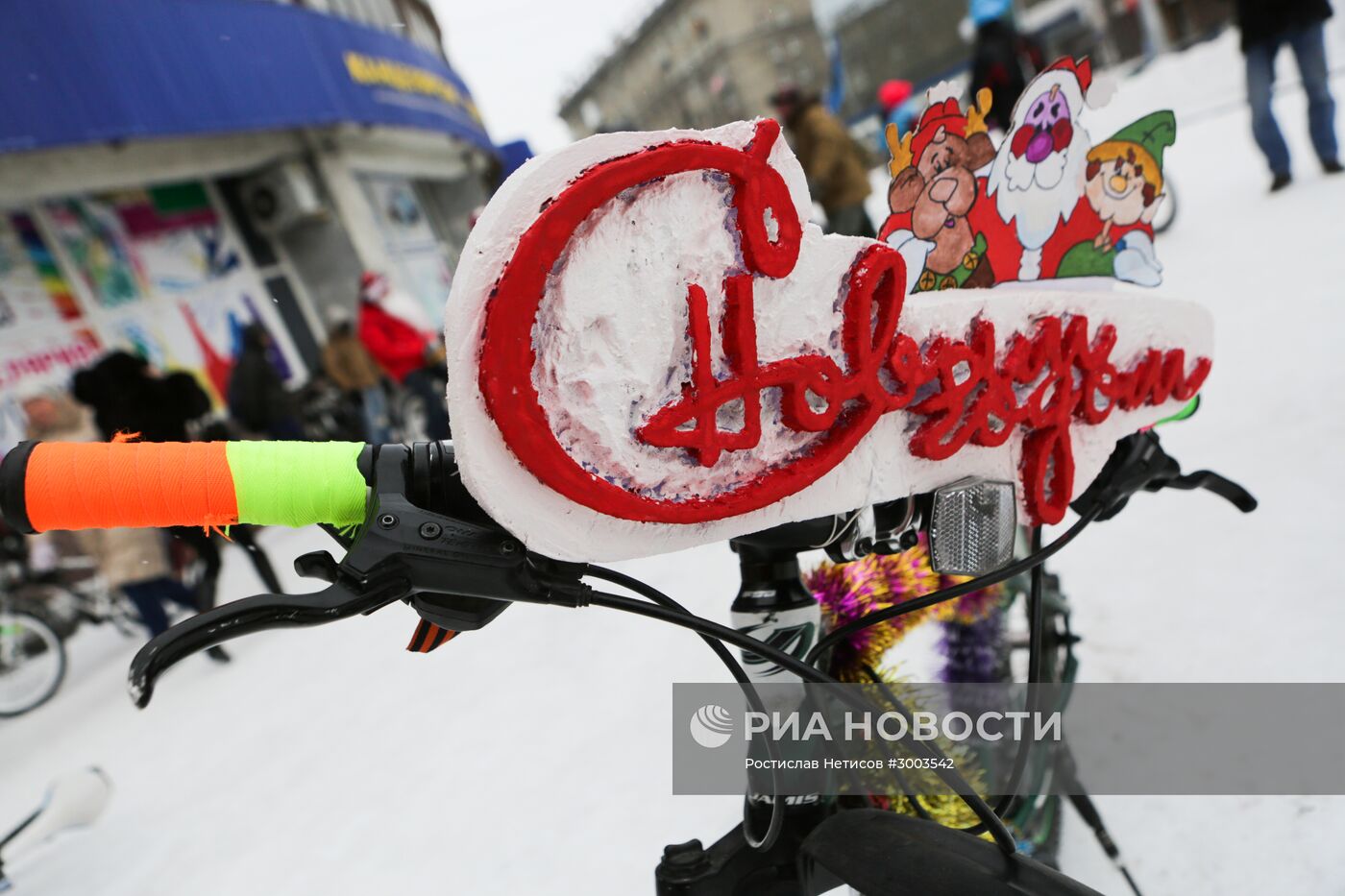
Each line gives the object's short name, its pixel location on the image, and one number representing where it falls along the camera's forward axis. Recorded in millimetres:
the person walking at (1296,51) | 4191
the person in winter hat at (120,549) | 3382
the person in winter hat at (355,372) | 5551
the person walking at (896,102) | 5523
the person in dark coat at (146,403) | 1896
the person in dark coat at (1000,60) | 4254
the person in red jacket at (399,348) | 4789
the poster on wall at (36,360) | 4914
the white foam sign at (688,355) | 518
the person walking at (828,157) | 4312
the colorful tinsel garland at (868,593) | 1046
